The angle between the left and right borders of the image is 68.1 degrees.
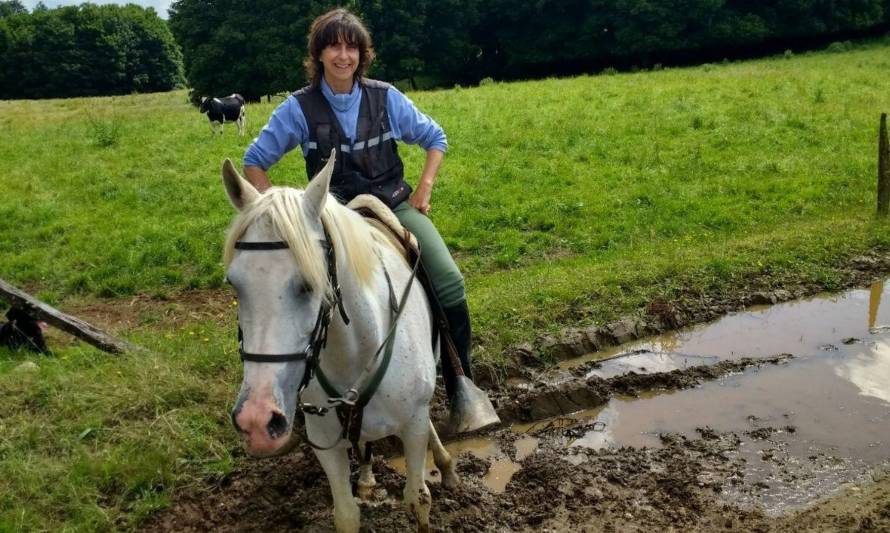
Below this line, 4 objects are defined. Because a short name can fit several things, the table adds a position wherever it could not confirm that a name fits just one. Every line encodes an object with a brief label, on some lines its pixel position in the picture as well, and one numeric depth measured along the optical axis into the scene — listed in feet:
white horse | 7.13
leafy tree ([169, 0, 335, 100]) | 118.62
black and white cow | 56.70
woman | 11.60
